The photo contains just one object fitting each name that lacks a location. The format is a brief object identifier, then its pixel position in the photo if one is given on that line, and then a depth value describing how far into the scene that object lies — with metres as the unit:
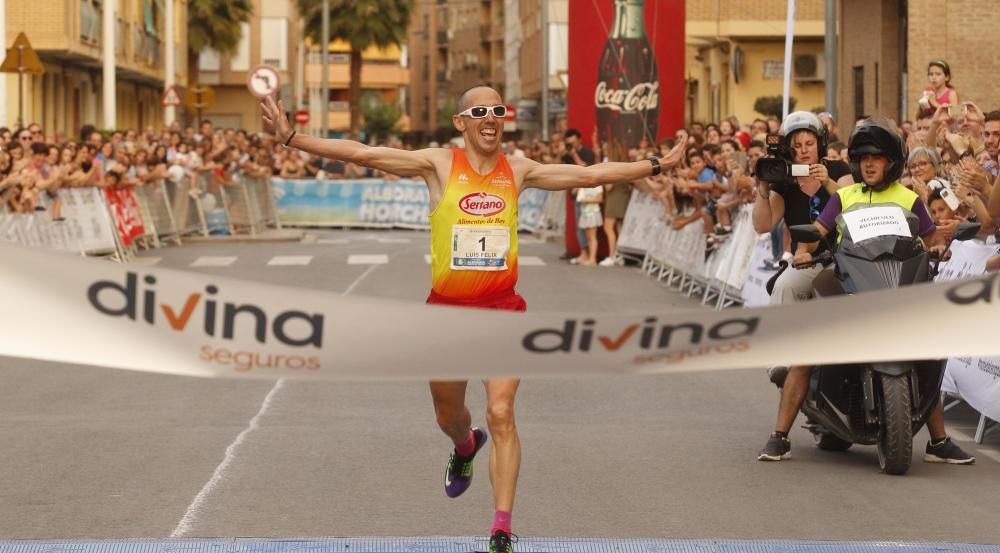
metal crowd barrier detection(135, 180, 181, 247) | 32.28
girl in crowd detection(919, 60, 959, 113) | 17.47
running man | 7.78
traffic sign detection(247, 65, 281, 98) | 35.62
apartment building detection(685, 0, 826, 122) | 50.44
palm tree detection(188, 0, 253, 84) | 78.75
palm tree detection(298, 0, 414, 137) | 81.44
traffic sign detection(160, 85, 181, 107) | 44.44
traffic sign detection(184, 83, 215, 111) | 52.38
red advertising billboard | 29.41
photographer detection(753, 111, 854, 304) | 10.23
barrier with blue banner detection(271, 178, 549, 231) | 44.38
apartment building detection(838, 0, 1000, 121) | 31.09
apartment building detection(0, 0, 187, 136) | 48.25
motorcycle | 9.43
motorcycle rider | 9.60
